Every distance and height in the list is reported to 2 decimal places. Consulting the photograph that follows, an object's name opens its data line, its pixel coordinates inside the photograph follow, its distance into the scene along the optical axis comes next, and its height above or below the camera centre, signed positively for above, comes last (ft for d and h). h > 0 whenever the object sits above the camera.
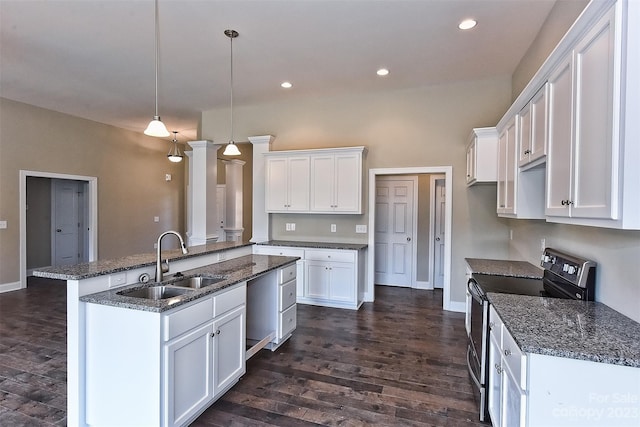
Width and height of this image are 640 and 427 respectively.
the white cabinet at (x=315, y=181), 15.66 +1.39
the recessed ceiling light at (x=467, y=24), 9.98 +5.72
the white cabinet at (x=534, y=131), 6.84 +1.82
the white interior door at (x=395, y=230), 19.63 -1.24
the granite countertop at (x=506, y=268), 9.42 -1.80
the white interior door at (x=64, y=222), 22.97 -1.11
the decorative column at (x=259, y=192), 17.83 +0.89
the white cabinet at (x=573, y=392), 4.13 -2.36
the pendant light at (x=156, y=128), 9.10 +2.19
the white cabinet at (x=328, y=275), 15.21 -3.10
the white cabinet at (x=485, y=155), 11.66 +2.01
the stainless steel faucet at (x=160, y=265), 8.05 -1.47
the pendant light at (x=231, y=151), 11.85 +2.07
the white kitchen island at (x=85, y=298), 6.44 -1.82
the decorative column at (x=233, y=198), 24.43 +0.74
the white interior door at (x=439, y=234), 19.29 -1.39
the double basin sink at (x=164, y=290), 7.51 -1.96
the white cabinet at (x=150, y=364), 6.08 -3.05
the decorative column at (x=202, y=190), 19.16 +1.03
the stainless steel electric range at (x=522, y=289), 6.58 -1.87
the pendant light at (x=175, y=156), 21.89 +3.45
